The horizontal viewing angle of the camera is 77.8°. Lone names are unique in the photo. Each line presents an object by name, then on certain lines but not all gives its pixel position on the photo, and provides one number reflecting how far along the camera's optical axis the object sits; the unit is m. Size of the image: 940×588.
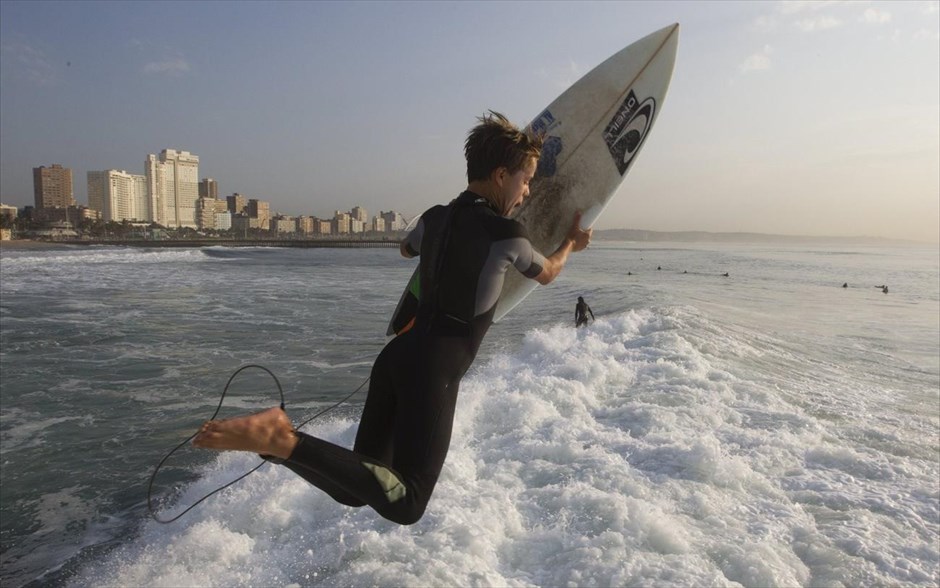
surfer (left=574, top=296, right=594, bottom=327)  19.67
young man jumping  2.45
